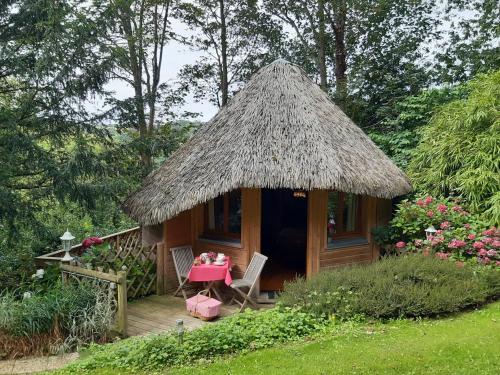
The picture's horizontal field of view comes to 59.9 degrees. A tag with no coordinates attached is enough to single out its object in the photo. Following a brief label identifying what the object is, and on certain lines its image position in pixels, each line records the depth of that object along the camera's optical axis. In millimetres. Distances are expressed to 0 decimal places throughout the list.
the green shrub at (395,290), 5926
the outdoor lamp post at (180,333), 5152
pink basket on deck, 7187
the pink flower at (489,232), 7676
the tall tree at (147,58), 11227
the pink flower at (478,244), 7496
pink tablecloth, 7855
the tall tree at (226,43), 18172
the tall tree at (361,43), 16578
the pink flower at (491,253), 7352
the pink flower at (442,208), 8672
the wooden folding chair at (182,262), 8398
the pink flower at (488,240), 7480
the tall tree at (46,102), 7863
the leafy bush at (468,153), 9000
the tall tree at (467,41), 15453
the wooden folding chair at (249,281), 7656
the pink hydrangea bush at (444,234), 7543
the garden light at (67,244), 7023
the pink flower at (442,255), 7547
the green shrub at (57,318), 5883
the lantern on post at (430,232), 8117
